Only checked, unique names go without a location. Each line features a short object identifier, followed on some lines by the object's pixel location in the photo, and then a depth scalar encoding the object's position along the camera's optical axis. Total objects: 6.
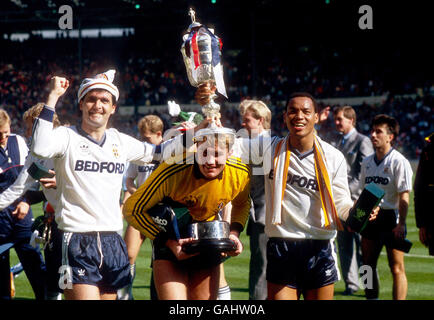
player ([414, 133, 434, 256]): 5.32
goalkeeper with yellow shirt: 4.29
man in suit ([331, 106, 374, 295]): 8.08
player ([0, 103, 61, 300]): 4.87
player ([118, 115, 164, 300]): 6.95
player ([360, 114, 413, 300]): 6.68
